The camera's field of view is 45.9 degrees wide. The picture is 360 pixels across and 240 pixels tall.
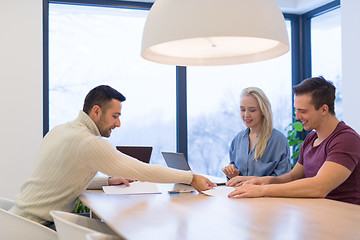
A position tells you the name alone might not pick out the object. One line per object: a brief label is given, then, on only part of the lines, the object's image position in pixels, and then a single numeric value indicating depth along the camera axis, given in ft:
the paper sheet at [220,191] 8.15
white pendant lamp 5.62
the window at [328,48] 16.81
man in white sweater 7.90
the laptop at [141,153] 11.13
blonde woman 10.53
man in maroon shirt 7.47
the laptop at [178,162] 10.08
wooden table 5.12
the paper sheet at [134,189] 8.75
